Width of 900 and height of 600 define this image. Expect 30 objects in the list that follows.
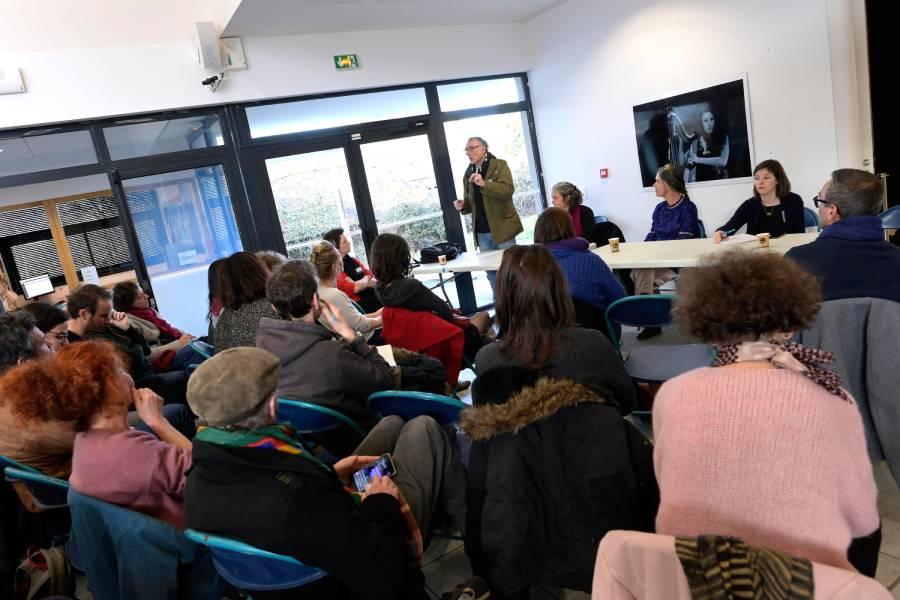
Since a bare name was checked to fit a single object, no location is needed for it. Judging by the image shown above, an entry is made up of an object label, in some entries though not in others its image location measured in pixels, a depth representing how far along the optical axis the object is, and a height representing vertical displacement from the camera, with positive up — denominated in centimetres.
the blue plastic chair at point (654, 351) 237 -84
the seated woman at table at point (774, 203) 387 -44
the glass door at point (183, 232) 495 +20
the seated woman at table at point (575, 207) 461 -23
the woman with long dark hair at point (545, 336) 159 -43
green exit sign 550 +153
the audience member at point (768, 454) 94 -53
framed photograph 501 +20
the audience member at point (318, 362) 206 -49
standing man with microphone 512 -3
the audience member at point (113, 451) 150 -49
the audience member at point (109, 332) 318 -34
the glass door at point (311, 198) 553 +31
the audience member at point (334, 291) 323 -37
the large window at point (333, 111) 535 +111
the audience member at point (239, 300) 275 -28
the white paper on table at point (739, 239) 324 -52
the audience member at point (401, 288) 280 -37
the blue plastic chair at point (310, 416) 195 -65
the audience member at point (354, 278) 432 -46
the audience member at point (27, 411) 153 -34
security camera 480 +139
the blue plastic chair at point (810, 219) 417 -62
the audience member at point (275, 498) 121 -56
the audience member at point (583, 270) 277 -45
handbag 525 -43
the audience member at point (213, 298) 295 -28
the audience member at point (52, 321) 301 -22
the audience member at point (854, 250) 181 -41
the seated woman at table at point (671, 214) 434 -43
